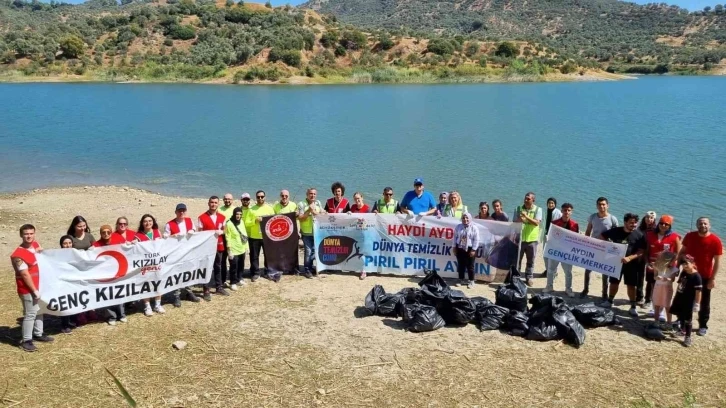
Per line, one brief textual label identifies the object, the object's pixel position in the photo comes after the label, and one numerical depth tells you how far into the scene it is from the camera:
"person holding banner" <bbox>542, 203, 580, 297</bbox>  10.17
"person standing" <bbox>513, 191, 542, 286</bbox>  10.50
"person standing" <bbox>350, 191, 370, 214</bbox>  11.35
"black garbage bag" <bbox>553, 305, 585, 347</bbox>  7.98
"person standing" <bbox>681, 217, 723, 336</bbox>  8.18
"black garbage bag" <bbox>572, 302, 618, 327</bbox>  8.55
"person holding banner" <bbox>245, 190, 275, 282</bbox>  10.74
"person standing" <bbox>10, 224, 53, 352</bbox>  7.57
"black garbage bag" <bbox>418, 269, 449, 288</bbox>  9.21
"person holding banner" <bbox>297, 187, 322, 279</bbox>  10.95
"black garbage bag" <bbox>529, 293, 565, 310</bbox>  8.31
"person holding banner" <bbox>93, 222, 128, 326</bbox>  8.75
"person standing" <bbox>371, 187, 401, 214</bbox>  11.33
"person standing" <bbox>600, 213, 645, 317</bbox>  9.29
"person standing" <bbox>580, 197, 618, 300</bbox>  9.81
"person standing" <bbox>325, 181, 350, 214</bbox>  11.28
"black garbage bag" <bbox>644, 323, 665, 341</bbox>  8.18
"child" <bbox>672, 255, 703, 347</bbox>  7.98
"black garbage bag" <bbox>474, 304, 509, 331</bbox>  8.50
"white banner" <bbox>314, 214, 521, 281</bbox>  10.99
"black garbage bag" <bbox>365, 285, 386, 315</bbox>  9.08
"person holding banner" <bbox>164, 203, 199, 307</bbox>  9.48
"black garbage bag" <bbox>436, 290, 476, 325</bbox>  8.59
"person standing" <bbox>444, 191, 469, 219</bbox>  11.20
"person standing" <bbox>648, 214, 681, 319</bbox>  8.78
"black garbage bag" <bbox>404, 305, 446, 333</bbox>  8.40
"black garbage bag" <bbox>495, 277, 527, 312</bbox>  8.77
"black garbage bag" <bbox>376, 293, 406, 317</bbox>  8.96
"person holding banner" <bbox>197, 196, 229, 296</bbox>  9.80
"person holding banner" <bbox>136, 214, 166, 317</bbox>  9.13
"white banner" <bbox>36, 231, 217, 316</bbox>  8.10
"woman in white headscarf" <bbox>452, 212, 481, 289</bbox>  10.55
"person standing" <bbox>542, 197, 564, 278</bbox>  10.75
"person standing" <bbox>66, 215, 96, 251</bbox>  8.78
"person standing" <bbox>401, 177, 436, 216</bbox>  11.34
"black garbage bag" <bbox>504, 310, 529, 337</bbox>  8.27
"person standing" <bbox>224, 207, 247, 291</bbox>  10.03
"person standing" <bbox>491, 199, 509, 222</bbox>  10.93
